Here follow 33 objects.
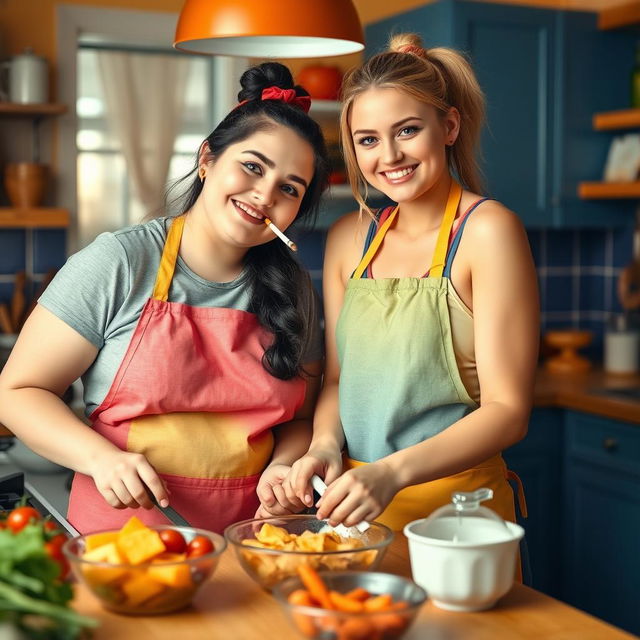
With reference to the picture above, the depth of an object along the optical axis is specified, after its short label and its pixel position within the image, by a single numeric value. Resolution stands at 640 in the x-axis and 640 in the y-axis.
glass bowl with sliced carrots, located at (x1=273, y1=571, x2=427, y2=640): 1.07
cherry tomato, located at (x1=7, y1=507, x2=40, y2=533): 1.24
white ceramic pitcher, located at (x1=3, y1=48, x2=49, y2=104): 3.22
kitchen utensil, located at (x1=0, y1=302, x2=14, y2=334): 3.31
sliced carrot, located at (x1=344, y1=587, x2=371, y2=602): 1.15
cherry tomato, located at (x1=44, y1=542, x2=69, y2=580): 1.17
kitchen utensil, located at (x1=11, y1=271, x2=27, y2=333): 3.33
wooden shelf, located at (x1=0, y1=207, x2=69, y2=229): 3.21
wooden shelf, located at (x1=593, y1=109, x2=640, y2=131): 3.49
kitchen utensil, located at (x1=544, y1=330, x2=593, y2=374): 3.77
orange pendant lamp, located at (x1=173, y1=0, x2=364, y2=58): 1.65
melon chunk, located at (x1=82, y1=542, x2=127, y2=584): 1.16
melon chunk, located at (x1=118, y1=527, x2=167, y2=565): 1.19
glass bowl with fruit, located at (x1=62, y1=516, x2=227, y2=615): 1.17
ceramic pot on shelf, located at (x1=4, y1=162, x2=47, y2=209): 3.24
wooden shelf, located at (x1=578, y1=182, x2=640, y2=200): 3.53
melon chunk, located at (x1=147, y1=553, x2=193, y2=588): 1.17
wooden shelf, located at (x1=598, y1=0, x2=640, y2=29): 3.54
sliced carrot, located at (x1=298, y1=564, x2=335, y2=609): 1.13
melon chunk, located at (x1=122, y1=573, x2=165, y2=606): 1.17
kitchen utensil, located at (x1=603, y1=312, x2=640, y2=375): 3.72
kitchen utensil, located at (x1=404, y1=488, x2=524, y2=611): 1.22
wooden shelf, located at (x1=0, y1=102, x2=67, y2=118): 3.18
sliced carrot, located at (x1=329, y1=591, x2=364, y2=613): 1.11
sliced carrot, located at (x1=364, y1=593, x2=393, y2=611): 1.11
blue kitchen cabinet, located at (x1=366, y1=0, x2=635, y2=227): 3.45
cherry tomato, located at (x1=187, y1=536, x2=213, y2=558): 1.25
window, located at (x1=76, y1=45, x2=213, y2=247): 4.32
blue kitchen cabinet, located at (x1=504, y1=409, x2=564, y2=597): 3.33
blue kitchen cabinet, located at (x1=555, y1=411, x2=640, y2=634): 3.13
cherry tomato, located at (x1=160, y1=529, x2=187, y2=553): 1.26
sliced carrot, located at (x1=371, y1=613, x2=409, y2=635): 1.08
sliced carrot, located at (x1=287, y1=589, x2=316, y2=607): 1.12
